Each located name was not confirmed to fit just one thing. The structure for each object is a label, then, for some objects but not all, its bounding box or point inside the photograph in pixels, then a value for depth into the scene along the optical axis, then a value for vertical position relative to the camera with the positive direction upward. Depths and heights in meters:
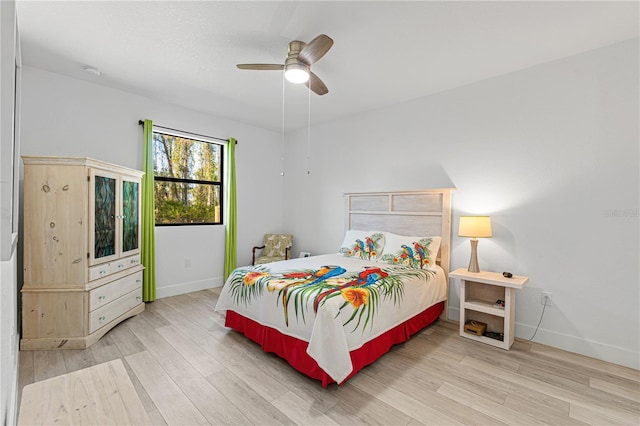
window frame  4.20 +0.52
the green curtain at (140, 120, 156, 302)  3.88 -0.13
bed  2.20 -0.70
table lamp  3.01 -0.18
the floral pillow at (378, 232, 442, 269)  3.40 -0.47
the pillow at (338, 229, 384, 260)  3.79 -0.44
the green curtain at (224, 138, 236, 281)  4.76 +0.00
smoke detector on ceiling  3.09 +1.48
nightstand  2.81 -0.93
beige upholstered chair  5.05 -0.62
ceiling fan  2.25 +1.22
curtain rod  3.88 +1.16
